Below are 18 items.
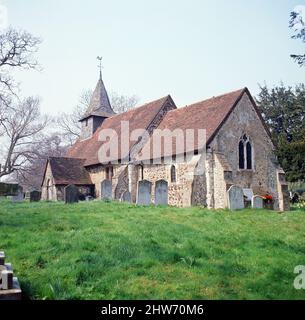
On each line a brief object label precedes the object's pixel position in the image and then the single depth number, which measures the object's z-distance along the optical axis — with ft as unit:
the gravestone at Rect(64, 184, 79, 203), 58.34
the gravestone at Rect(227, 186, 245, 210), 50.29
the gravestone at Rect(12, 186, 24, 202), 74.02
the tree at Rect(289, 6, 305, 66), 36.47
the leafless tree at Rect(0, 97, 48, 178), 132.71
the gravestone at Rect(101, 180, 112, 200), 66.52
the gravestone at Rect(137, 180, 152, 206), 53.05
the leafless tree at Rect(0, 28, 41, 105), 93.30
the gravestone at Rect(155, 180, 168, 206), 53.21
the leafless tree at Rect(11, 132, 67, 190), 151.43
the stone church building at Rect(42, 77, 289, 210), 61.93
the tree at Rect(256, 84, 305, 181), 85.61
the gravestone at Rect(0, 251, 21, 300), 13.55
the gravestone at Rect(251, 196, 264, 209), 53.01
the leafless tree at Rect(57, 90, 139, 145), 162.49
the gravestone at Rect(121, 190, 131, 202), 61.35
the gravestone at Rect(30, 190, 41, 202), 79.44
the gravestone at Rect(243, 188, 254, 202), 63.54
